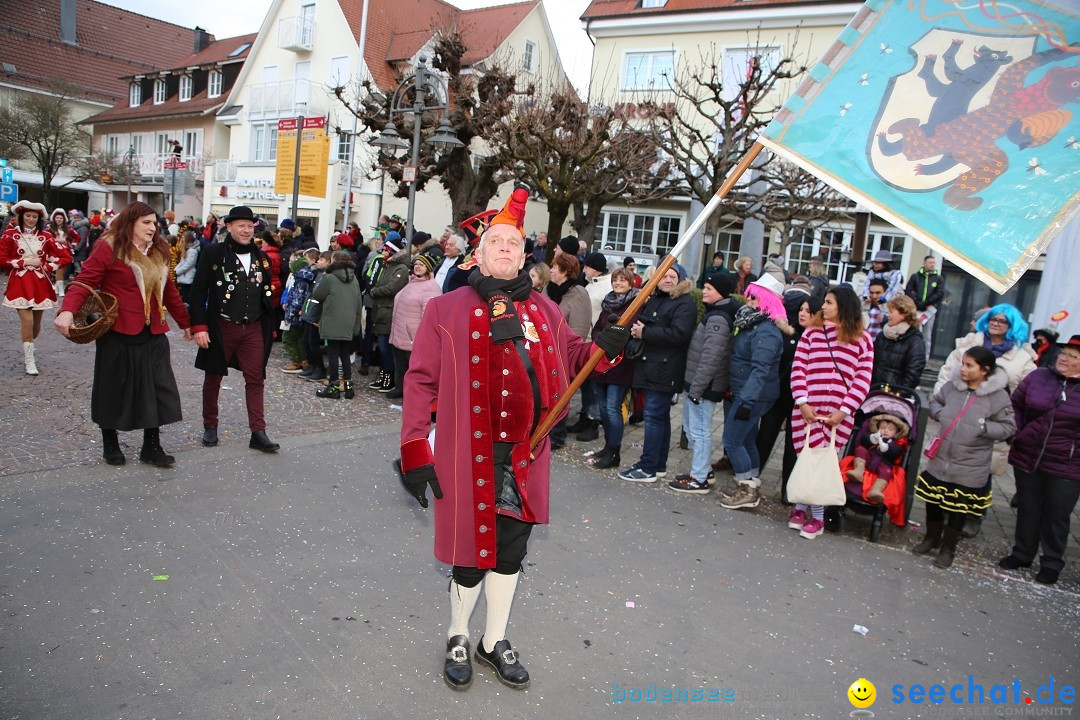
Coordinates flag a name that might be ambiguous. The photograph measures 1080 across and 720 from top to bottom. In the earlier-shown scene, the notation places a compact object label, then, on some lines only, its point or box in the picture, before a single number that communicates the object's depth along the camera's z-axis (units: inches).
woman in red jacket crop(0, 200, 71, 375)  320.5
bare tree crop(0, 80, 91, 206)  1317.7
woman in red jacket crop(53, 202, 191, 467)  205.6
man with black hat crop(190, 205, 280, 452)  231.5
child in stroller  215.3
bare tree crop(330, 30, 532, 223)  617.3
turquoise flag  108.4
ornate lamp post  440.8
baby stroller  215.9
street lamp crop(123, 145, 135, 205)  1384.1
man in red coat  116.9
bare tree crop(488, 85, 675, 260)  556.1
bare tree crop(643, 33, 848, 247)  522.0
